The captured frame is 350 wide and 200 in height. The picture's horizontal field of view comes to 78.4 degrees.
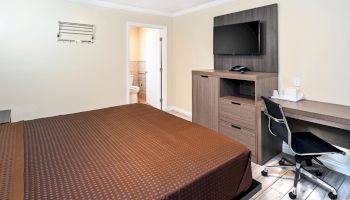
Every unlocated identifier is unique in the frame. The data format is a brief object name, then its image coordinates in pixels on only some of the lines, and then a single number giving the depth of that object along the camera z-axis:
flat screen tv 2.96
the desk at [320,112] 1.88
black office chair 1.94
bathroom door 5.01
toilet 5.19
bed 0.97
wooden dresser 2.58
